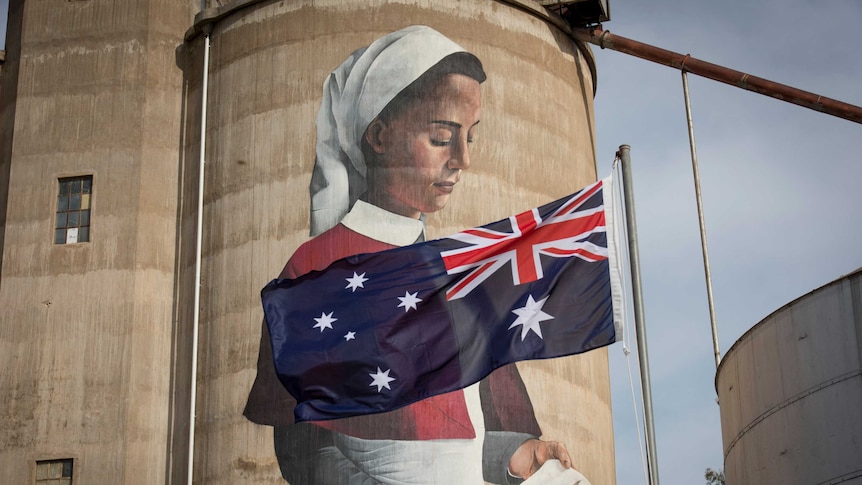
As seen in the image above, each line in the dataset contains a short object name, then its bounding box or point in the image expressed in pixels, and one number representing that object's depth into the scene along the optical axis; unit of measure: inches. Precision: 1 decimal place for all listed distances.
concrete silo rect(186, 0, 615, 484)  1504.7
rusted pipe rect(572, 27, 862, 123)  1721.2
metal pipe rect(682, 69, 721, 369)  1475.1
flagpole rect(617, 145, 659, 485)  760.0
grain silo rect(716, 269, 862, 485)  1173.7
